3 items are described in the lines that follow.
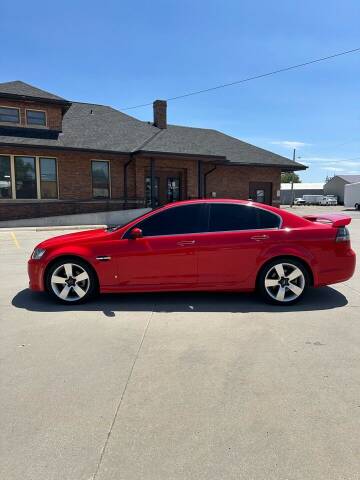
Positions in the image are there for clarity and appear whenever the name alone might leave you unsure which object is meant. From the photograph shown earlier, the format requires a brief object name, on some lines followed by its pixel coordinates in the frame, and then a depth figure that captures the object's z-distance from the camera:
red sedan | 5.30
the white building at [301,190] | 81.64
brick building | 19.58
